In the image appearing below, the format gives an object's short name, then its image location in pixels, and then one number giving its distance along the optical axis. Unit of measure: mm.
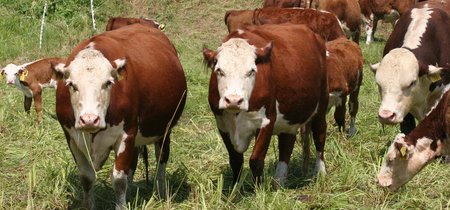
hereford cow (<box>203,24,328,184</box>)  11000
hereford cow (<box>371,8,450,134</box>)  13156
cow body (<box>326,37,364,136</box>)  15664
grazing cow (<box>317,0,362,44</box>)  29656
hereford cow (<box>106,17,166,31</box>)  20922
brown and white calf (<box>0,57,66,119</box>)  20875
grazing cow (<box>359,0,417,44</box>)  34219
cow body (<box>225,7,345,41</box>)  21672
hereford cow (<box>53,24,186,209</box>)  10055
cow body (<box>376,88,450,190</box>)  11187
